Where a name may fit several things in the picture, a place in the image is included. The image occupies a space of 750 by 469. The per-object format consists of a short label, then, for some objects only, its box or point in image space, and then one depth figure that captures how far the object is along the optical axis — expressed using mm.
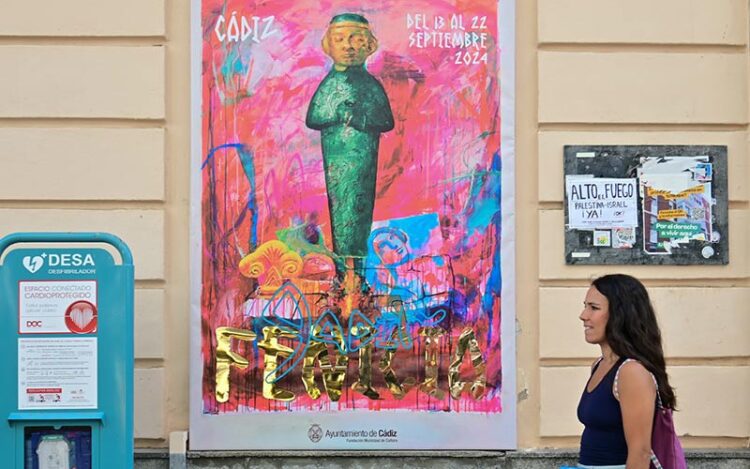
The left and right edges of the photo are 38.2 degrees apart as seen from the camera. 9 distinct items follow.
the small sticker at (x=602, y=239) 6355
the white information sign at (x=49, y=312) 5254
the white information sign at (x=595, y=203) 6344
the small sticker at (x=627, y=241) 6363
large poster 6289
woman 4059
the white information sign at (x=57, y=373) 5254
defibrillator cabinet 5254
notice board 6348
